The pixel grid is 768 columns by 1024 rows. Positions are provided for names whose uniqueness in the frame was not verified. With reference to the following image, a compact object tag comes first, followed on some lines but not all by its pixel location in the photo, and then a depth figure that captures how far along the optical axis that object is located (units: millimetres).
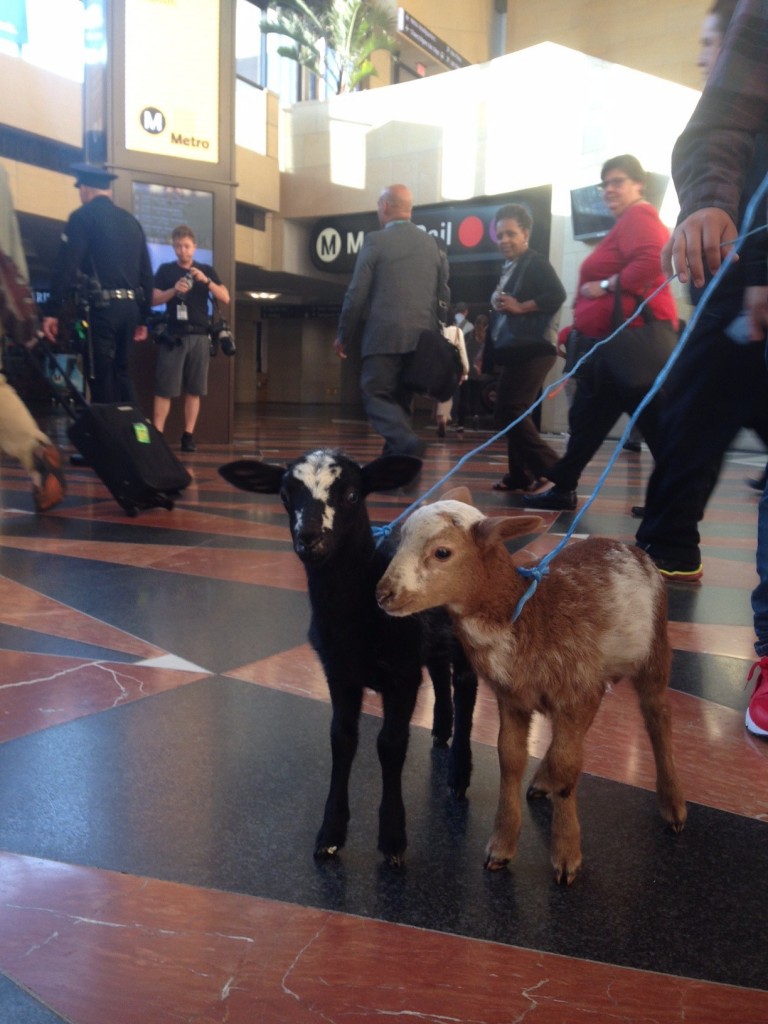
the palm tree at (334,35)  19906
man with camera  7785
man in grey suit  5395
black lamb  1507
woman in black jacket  5547
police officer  6297
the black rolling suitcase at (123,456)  4953
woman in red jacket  4535
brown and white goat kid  1422
